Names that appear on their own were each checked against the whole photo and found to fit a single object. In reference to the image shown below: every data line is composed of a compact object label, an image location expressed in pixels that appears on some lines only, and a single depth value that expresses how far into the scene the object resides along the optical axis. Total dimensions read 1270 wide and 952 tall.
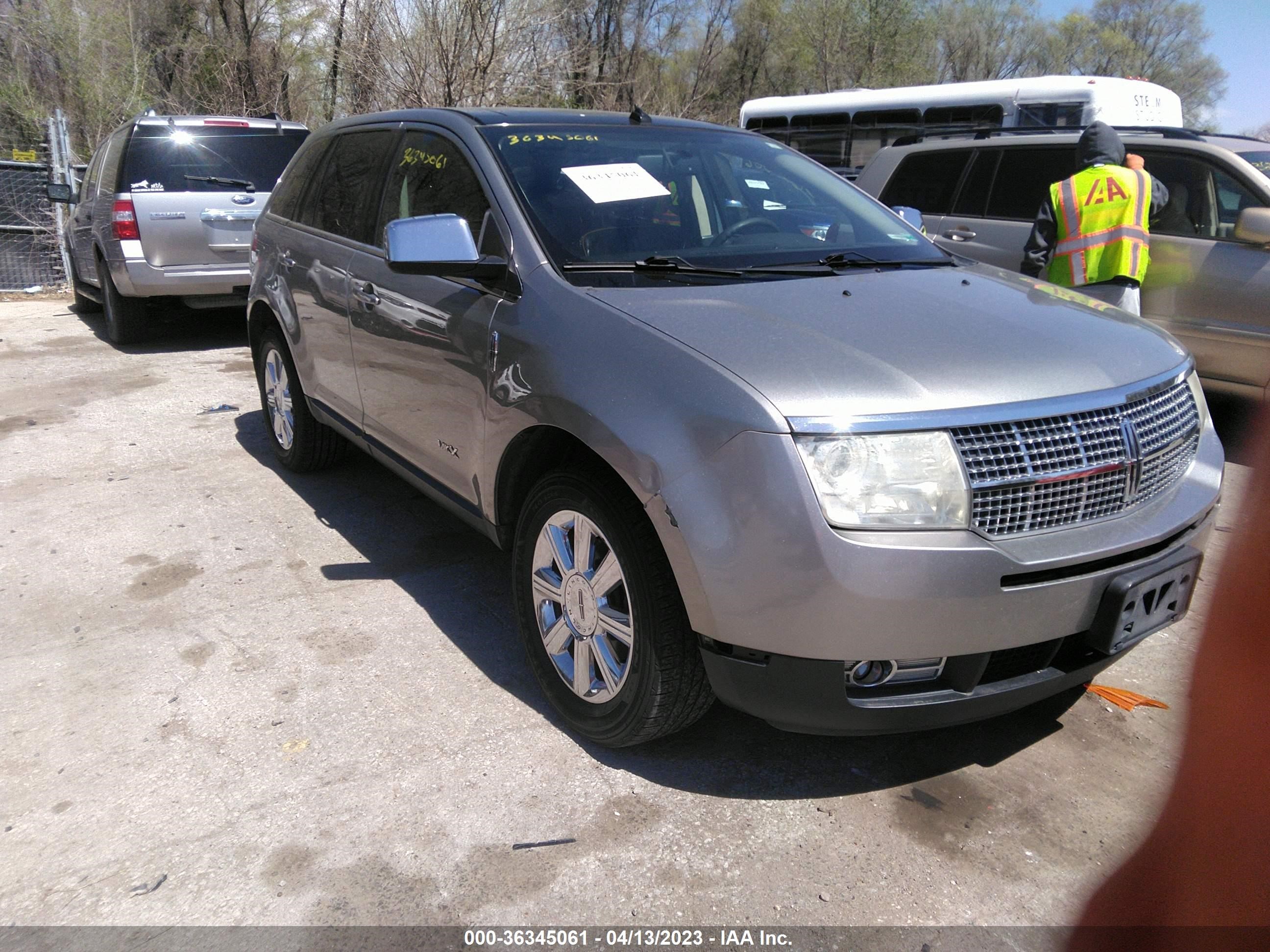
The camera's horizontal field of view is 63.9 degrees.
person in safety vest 5.42
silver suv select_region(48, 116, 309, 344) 8.72
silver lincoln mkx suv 2.28
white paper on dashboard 3.42
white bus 12.52
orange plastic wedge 3.27
